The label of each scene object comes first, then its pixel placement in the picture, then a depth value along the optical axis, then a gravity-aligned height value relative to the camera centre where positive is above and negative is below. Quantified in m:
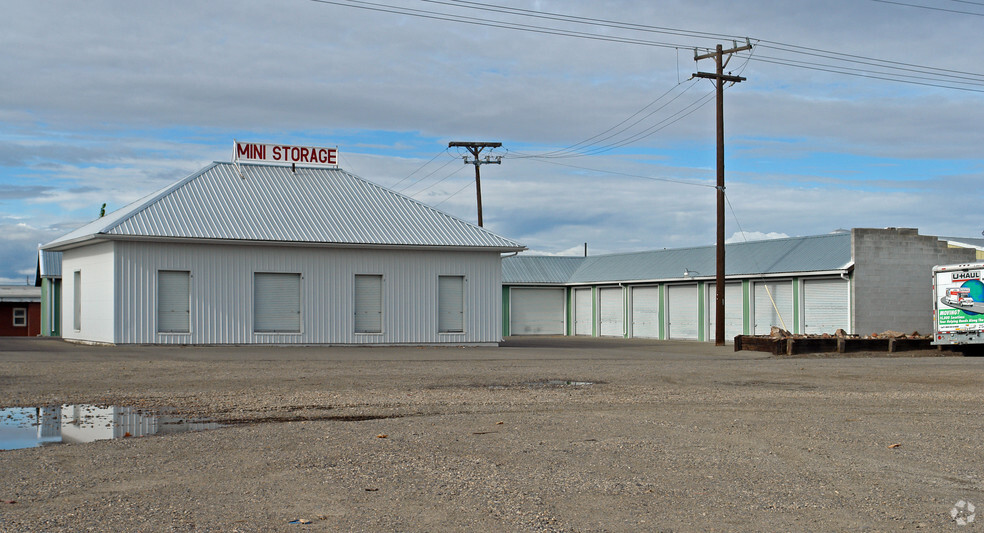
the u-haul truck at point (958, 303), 27.34 +0.01
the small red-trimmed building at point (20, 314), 55.91 -0.59
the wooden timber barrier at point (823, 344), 27.98 -1.23
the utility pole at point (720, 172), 32.00 +4.50
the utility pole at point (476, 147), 46.34 +7.73
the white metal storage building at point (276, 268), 27.28 +1.11
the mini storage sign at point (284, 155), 33.00 +5.31
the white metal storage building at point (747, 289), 33.38 +0.63
